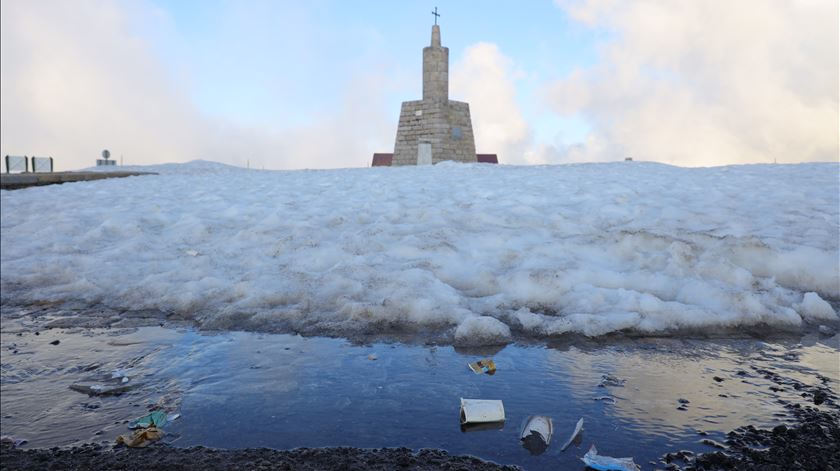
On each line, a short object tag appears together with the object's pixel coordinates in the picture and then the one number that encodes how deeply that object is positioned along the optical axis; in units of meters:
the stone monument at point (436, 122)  27.22
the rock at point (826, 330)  3.55
